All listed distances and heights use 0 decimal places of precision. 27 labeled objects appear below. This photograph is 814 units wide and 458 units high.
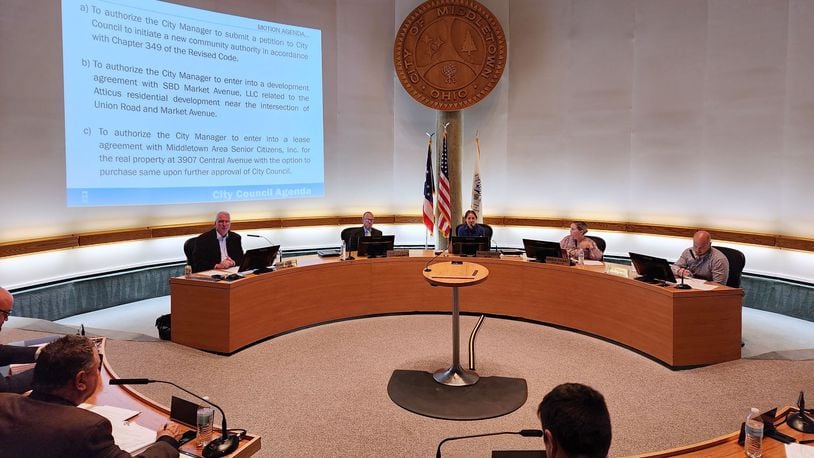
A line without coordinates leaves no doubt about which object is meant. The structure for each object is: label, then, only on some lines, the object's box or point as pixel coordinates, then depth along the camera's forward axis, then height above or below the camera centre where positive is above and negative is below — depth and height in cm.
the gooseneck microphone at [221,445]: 194 -92
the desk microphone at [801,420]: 207 -89
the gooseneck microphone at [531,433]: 167 -79
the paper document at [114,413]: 217 -90
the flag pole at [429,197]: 784 +7
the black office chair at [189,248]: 538 -48
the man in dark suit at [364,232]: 674 -40
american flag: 746 -9
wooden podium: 404 -64
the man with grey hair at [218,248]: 539 -49
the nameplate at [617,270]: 501 -68
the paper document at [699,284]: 442 -72
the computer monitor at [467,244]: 580 -48
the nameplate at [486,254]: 595 -60
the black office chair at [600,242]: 603 -47
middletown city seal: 769 +222
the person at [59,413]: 154 -65
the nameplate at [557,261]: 546 -63
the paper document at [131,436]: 195 -91
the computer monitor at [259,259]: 488 -54
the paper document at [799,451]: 188 -91
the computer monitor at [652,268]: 446 -59
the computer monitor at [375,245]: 595 -50
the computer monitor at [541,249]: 552 -51
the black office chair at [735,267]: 478 -60
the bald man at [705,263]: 470 -57
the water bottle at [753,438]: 190 -88
